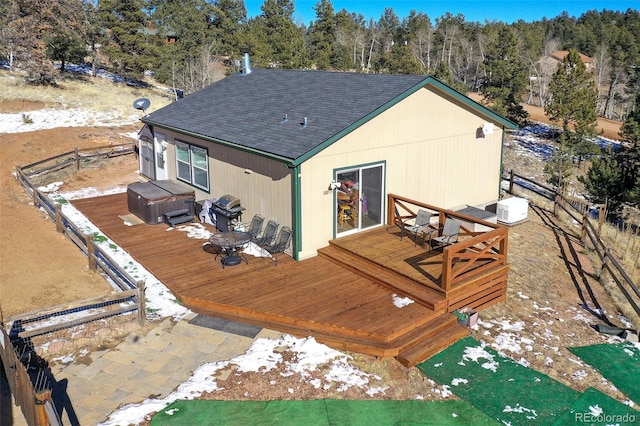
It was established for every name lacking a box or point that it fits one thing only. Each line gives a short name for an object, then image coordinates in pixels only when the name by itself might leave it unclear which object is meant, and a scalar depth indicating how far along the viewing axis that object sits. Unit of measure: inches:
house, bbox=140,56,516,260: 465.1
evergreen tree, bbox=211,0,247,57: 1965.9
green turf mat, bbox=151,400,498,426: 278.2
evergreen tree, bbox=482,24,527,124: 1521.9
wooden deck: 356.5
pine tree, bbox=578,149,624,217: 890.7
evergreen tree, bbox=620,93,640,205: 841.2
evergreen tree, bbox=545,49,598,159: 1263.5
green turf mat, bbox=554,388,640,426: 294.2
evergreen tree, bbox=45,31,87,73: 1310.5
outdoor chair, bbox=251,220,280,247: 481.1
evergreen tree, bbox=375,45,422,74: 1753.2
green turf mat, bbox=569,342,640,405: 333.4
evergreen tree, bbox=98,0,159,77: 1408.7
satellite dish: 759.1
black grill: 521.0
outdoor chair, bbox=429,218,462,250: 448.5
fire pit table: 454.6
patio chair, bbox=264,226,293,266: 464.4
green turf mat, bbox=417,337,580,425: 298.7
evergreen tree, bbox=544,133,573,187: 1016.2
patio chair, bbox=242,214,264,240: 499.8
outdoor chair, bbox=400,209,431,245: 476.5
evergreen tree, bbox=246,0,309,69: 1691.7
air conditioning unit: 608.4
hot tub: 573.7
